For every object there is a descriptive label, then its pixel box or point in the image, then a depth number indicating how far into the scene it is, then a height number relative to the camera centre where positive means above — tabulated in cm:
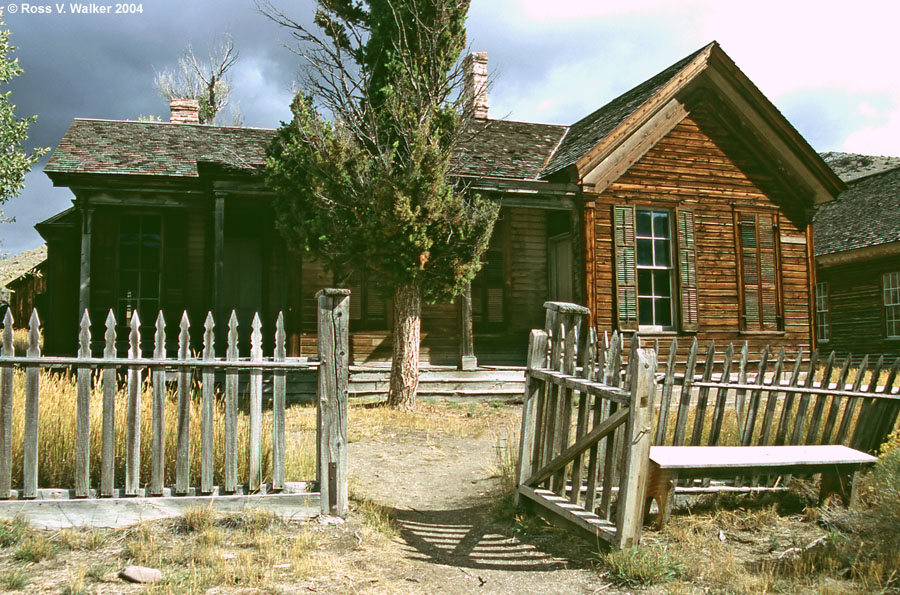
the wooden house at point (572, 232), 1223 +171
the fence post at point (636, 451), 390 -73
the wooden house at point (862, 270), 1736 +131
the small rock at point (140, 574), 357 -129
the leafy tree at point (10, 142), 1889 +508
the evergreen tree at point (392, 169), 918 +208
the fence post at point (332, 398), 469 -51
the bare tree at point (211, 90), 3008 +1015
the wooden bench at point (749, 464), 417 -92
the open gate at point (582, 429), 392 -71
